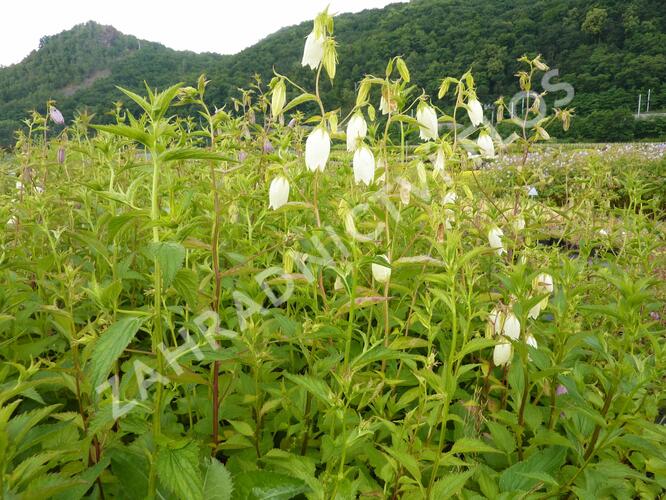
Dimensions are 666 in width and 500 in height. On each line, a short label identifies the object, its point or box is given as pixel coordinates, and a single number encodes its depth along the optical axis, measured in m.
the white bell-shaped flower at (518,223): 0.78
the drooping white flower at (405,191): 0.63
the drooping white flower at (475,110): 0.75
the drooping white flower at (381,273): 0.57
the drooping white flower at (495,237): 0.70
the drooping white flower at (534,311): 0.66
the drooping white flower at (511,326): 0.60
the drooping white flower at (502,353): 0.61
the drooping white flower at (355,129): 0.63
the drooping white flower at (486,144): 0.77
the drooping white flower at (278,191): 0.62
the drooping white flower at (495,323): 0.59
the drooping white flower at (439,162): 0.69
